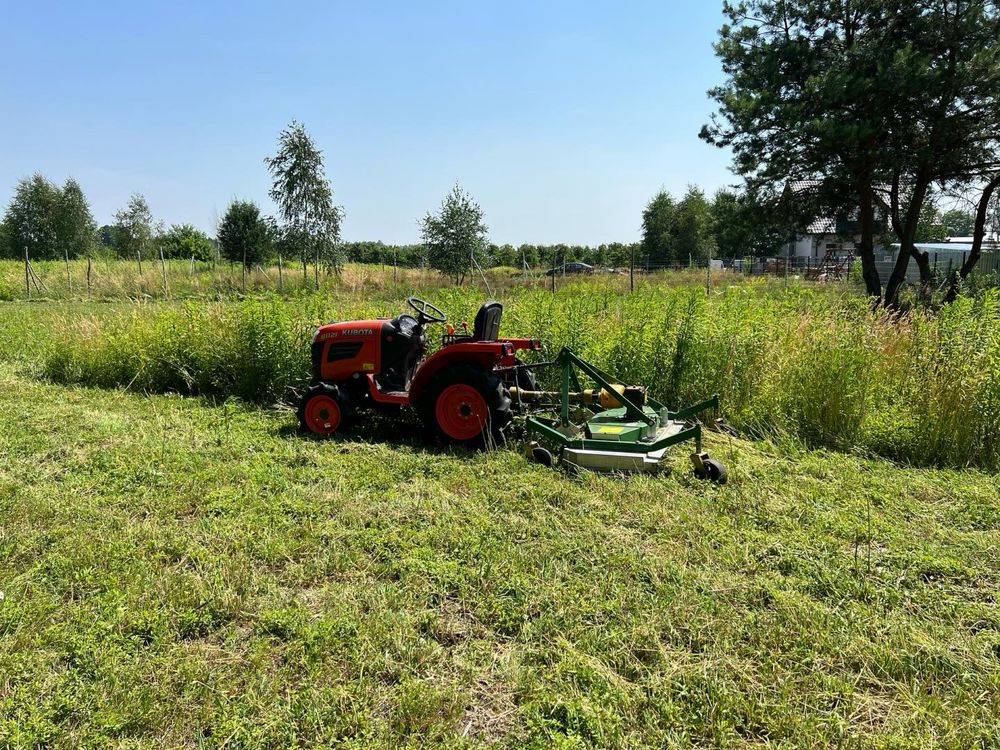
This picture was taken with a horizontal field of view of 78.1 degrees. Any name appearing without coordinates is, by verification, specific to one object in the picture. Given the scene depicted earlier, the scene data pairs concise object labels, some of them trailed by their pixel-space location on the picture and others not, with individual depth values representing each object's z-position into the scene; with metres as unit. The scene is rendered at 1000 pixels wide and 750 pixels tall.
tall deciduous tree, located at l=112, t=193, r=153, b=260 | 35.00
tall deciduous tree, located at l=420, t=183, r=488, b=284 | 22.12
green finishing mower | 4.26
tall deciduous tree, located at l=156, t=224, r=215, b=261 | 35.47
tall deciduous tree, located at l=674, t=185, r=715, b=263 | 37.91
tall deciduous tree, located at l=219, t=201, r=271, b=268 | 25.02
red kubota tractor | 4.91
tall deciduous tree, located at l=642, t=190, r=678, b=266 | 39.78
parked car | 29.55
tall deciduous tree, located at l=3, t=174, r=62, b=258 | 41.06
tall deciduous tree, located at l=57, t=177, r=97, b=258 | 41.91
